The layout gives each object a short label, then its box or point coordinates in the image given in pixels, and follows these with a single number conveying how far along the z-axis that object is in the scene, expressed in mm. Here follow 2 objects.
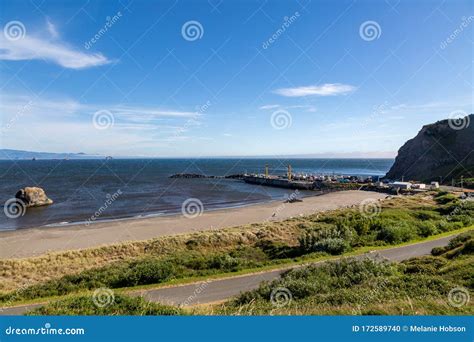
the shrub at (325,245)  23078
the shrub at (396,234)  25609
